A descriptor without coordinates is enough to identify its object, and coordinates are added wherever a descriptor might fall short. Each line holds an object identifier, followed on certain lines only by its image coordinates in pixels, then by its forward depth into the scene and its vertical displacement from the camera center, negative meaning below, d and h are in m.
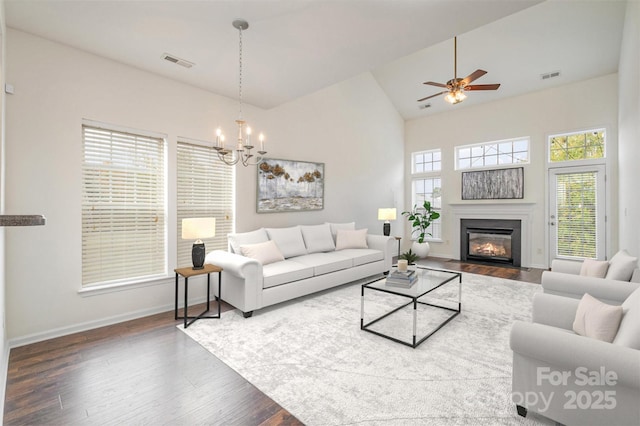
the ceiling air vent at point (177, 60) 3.18 +1.64
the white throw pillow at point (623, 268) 2.71 -0.55
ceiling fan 4.04 +1.71
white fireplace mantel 6.11 -0.10
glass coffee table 2.96 -1.21
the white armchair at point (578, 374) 1.39 -0.85
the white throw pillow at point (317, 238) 4.93 -0.49
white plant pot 7.20 -0.96
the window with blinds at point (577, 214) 5.49 -0.09
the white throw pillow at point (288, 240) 4.47 -0.48
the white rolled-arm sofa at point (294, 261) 3.44 -0.73
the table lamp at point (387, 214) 6.18 -0.10
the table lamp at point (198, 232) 3.32 -0.25
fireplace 6.27 -0.70
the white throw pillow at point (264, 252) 3.93 -0.57
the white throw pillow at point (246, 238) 4.04 -0.41
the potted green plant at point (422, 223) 7.14 -0.32
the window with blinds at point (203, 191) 3.89 +0.25
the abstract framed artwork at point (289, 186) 4.76 +0.41
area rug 1.86 -1.25
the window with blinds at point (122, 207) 3.22 +0.03
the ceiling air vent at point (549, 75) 5.51 +2.53
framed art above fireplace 6.24 +0.56
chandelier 2.62 +0.85
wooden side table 3.19 -0.70
